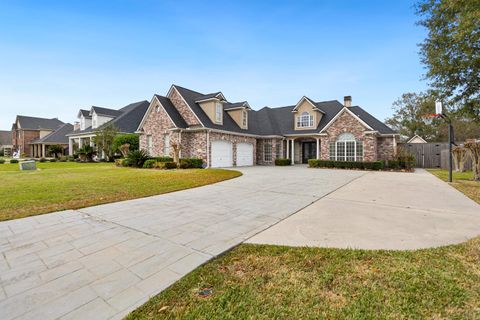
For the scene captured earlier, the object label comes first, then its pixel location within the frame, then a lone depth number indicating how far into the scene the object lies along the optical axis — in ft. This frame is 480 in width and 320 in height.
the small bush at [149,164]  52.65
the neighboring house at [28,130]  123.24
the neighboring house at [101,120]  86.79
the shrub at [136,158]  55.01
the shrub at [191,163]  51.81
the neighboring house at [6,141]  147.90
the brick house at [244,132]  58.13
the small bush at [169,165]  49.73
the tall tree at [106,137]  74.23
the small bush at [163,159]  55.50
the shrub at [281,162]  68.08
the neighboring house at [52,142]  109.62
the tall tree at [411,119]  107.34
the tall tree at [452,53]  28.07
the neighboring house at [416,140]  84.28
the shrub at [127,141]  73.10
